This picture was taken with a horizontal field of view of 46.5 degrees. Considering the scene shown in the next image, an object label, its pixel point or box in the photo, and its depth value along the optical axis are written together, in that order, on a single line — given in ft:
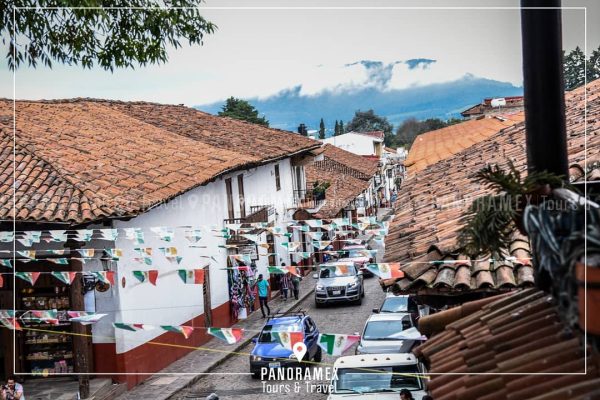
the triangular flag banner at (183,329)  31.02
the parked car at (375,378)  34.86
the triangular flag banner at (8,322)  40.42
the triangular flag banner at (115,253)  42.72
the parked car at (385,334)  47.42
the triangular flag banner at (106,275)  40.45
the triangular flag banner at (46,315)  36.62
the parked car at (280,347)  50.52
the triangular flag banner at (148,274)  35.58
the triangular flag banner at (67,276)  39.69
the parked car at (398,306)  58.39
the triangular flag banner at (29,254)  39.70
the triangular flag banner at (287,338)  33.83
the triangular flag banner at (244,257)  37.98
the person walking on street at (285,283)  84.84
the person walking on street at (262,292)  72.59
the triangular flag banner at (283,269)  33.50
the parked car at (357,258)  85.56
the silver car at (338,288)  77.87
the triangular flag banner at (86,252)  43.01
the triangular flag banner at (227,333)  29.72
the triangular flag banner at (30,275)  38.37
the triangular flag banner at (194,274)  35.50
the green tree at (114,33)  33.09
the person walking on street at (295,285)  84.23
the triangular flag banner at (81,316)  36.94
